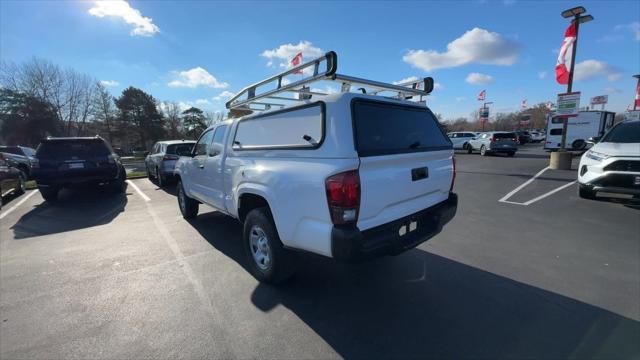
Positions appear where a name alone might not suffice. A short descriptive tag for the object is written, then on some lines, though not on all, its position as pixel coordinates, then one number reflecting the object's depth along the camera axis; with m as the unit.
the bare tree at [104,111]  38.83
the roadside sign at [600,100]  47.25
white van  21.08
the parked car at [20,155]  13.64
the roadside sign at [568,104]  11.03
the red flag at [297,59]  9.04
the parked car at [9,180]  7.23
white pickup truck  2.27
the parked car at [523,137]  35.18
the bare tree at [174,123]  53.44
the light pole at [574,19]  9.96
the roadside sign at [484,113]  43.18
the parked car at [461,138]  22.73
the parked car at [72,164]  6.90
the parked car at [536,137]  40.95
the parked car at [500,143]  18.23
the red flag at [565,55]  10.62
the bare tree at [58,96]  31.62
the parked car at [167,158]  9.47
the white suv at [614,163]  5.22
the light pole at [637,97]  25.73
